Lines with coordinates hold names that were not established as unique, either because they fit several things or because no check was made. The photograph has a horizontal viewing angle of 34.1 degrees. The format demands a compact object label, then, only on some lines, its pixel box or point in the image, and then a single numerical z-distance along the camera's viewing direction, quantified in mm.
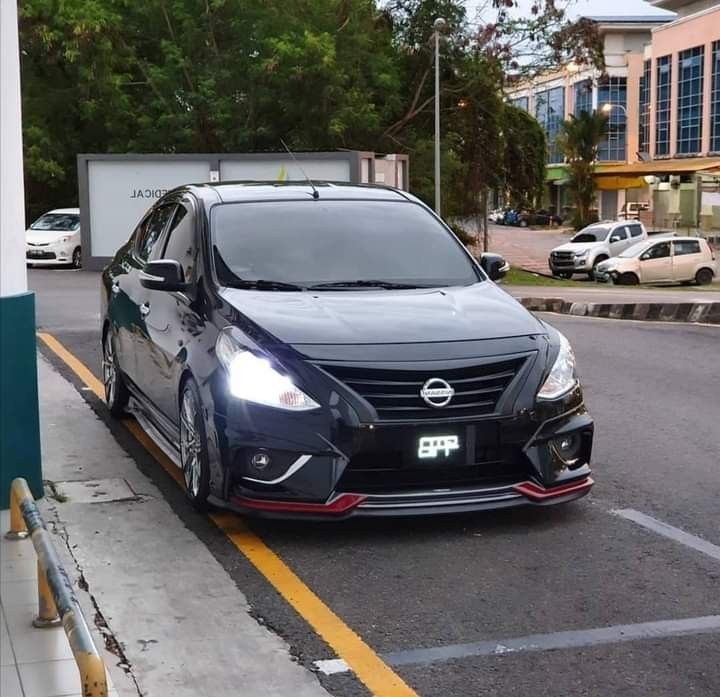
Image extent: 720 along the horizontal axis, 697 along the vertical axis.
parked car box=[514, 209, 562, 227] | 82188
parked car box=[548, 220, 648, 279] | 37812
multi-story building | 55594
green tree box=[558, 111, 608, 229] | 66938
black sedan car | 5246
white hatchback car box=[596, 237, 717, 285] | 33375
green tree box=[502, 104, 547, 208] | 40906
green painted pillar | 5617
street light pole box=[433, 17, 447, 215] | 32438
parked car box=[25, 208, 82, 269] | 27594
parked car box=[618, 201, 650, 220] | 63875
